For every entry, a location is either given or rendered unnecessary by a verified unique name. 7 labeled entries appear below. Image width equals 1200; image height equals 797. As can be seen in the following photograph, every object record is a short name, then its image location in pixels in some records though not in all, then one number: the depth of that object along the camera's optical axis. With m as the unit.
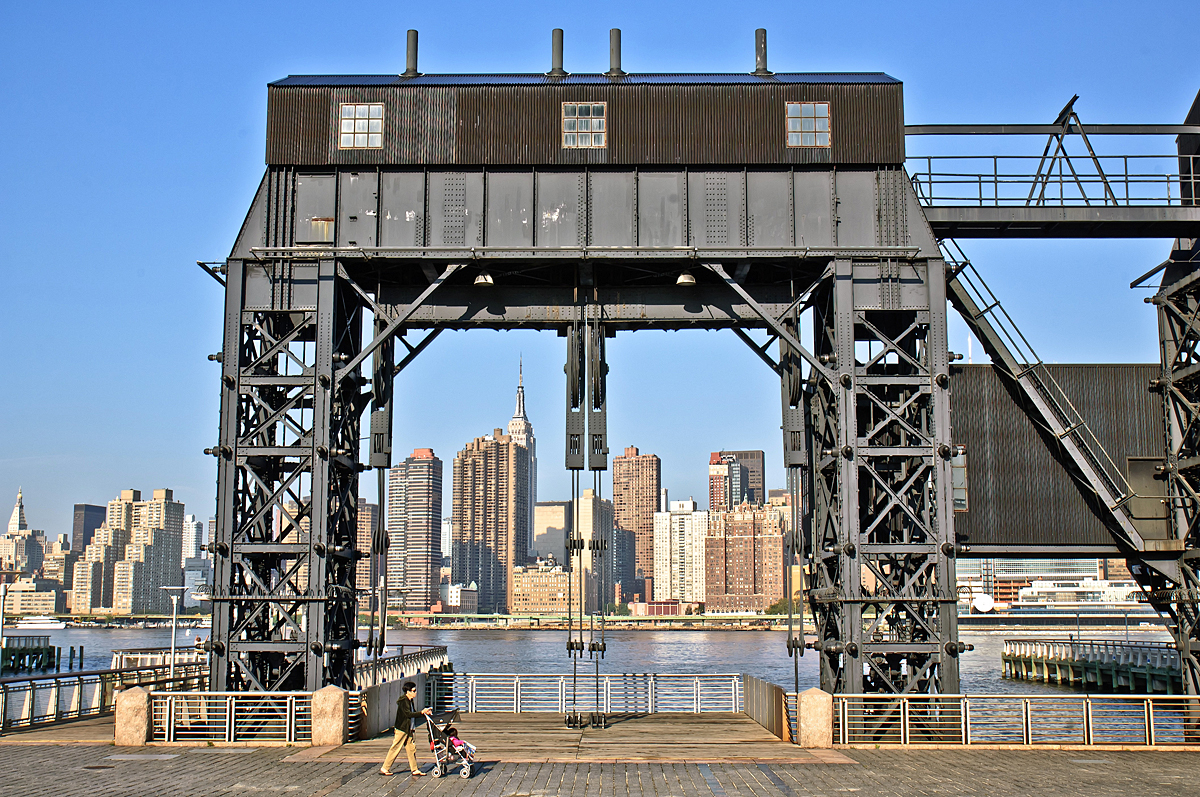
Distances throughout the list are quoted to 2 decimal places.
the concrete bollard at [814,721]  23.88
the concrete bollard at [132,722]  24.06
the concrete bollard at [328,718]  24.03
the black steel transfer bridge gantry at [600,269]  26.88
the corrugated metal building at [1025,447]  31.14
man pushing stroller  20.17
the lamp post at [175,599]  40.75
